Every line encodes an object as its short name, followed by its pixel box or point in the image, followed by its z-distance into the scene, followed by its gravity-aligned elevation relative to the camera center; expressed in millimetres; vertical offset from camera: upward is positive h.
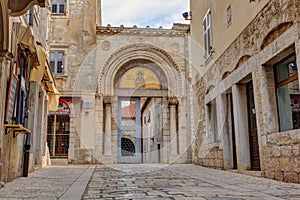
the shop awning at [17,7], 5208 +2288
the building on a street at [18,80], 5281 +1360
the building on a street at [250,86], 5604 +1296
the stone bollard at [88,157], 14805 -655
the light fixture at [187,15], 13386 +5360
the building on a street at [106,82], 15352 +3131
